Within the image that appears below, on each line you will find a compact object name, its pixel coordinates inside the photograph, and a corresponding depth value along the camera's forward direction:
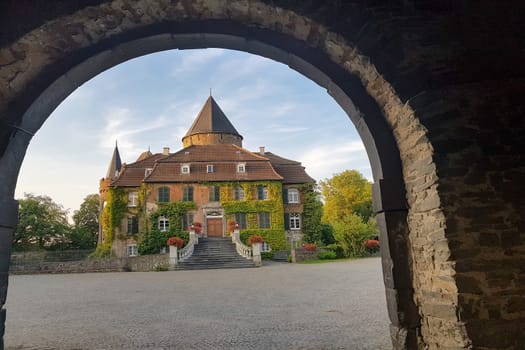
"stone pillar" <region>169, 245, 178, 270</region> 20.12
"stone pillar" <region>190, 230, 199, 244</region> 23.92
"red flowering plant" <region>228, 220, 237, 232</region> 26.20
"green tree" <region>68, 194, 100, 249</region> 41.78
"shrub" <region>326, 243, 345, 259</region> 24.39
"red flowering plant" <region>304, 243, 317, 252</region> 23.82
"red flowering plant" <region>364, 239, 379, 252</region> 24.14
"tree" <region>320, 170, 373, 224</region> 46.00
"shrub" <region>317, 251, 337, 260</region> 23.39
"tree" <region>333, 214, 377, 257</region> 23.69
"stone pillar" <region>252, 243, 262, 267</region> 20.75
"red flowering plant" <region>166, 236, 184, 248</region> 20.30
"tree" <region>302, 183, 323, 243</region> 28.75
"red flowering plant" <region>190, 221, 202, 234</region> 24.45
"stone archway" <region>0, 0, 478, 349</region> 3.49
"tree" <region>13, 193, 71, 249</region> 35.00
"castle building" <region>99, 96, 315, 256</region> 27.73
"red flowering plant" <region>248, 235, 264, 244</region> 21.36
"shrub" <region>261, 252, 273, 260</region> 26.64
